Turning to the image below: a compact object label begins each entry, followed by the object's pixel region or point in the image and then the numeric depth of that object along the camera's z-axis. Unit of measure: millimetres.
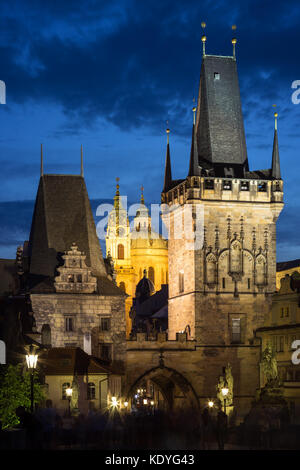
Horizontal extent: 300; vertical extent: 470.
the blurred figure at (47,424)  28638
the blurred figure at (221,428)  30781
